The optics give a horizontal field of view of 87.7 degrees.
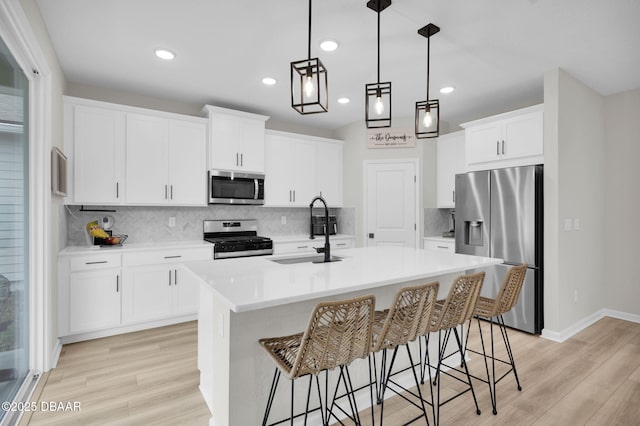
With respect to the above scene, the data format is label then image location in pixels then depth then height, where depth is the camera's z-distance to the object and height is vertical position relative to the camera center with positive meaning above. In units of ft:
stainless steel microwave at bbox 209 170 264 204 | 13.46 +1.07
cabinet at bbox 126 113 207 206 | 12.09 +1.99
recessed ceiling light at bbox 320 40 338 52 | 8.97 +4.60
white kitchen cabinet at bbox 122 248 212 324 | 11.25 -2.58
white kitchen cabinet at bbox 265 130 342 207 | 15.46 +2.13
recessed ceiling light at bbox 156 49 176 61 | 9.45 +4.59
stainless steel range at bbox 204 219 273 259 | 13.13 -1.11
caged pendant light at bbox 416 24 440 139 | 8.17 +2.58
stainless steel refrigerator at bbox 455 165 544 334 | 11.02 -0.52
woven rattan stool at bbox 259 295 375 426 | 4.47 -1.81
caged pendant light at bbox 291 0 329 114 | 6.01 +2.30
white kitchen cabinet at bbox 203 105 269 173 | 13.46 +3.07
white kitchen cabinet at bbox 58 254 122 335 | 10.19 -2.55
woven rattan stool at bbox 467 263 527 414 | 7.14 -1.86
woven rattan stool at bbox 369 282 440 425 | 5.35 -1.78
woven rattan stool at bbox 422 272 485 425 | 6.16 -1.79
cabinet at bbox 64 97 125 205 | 11.00 +2.12
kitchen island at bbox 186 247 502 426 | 5.20 -1.80
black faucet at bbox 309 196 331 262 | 7.83 -0.93
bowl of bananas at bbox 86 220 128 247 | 11.32 -0.83
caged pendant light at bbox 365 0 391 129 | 7.22 +4.47
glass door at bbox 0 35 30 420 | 6.30 -0.26
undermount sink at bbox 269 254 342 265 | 8.05 -1.19
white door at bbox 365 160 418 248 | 15.83 +0.45
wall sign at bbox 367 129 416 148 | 15.87 +3.57
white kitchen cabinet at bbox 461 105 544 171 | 11.42 +2.66
